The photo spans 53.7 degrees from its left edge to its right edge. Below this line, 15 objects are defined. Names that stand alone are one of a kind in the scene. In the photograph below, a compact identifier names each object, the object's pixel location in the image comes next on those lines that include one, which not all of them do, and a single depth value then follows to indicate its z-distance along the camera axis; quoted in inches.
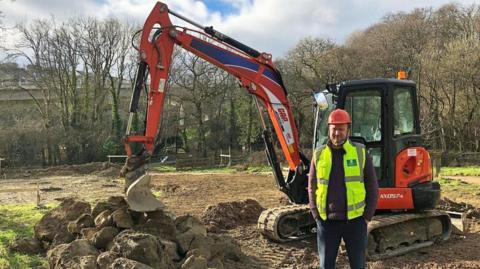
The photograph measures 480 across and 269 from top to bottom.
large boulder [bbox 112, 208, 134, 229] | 231.5
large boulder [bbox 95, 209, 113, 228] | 235.5
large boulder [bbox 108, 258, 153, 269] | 172.9
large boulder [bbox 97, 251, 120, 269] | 184.1
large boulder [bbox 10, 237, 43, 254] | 268.4
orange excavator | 248.4
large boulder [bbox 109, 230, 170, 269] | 190.1
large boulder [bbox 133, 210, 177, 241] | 230.1
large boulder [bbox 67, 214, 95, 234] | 255.4
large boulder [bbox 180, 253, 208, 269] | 193.5
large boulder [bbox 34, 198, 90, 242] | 274.8
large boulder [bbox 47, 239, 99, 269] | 190.9
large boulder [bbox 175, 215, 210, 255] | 223.9
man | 151.5
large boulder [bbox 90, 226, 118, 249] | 222.1
